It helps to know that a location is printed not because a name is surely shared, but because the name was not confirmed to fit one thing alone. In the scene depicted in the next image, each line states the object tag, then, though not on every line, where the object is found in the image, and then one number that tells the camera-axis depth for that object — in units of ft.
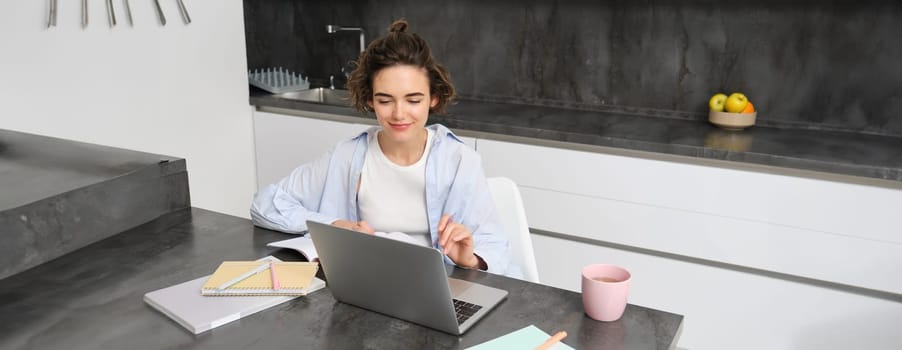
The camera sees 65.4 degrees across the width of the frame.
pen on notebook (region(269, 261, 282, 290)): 3.88
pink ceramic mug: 3.51
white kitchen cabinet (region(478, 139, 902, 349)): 6.72
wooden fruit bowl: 7.97
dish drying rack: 10.46
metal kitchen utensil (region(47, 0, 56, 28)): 6.93
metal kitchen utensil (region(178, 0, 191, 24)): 8.37
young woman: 4.99
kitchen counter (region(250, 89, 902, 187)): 6.72
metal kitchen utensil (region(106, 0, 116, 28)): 7.50
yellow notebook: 3.84
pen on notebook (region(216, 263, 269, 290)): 3.86
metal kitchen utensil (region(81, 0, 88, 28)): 7.24
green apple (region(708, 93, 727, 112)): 8.34
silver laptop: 3.28
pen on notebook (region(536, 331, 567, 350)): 3.24
